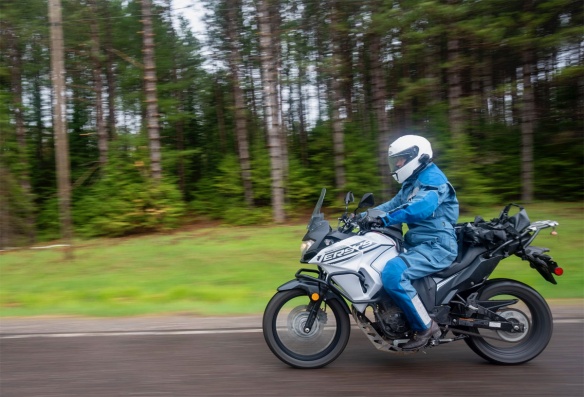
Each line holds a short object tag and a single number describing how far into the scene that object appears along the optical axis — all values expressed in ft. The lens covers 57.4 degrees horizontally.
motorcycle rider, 15.55
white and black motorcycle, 16.03
